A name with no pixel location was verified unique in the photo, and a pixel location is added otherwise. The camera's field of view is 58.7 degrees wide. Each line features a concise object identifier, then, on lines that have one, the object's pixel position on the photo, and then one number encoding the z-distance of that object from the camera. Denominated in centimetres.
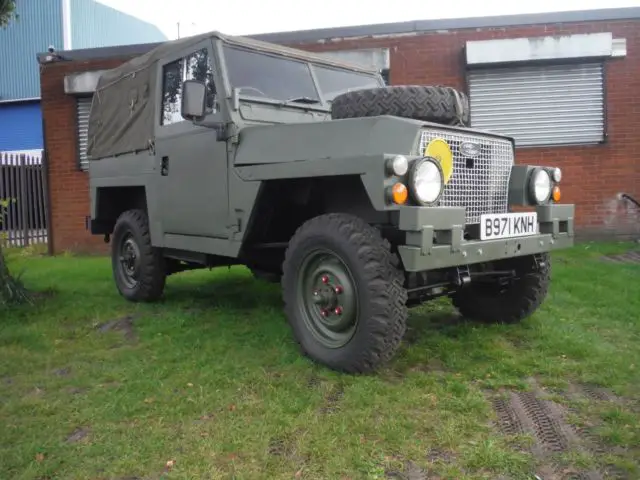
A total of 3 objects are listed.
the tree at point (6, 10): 555
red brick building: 863
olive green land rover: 316
